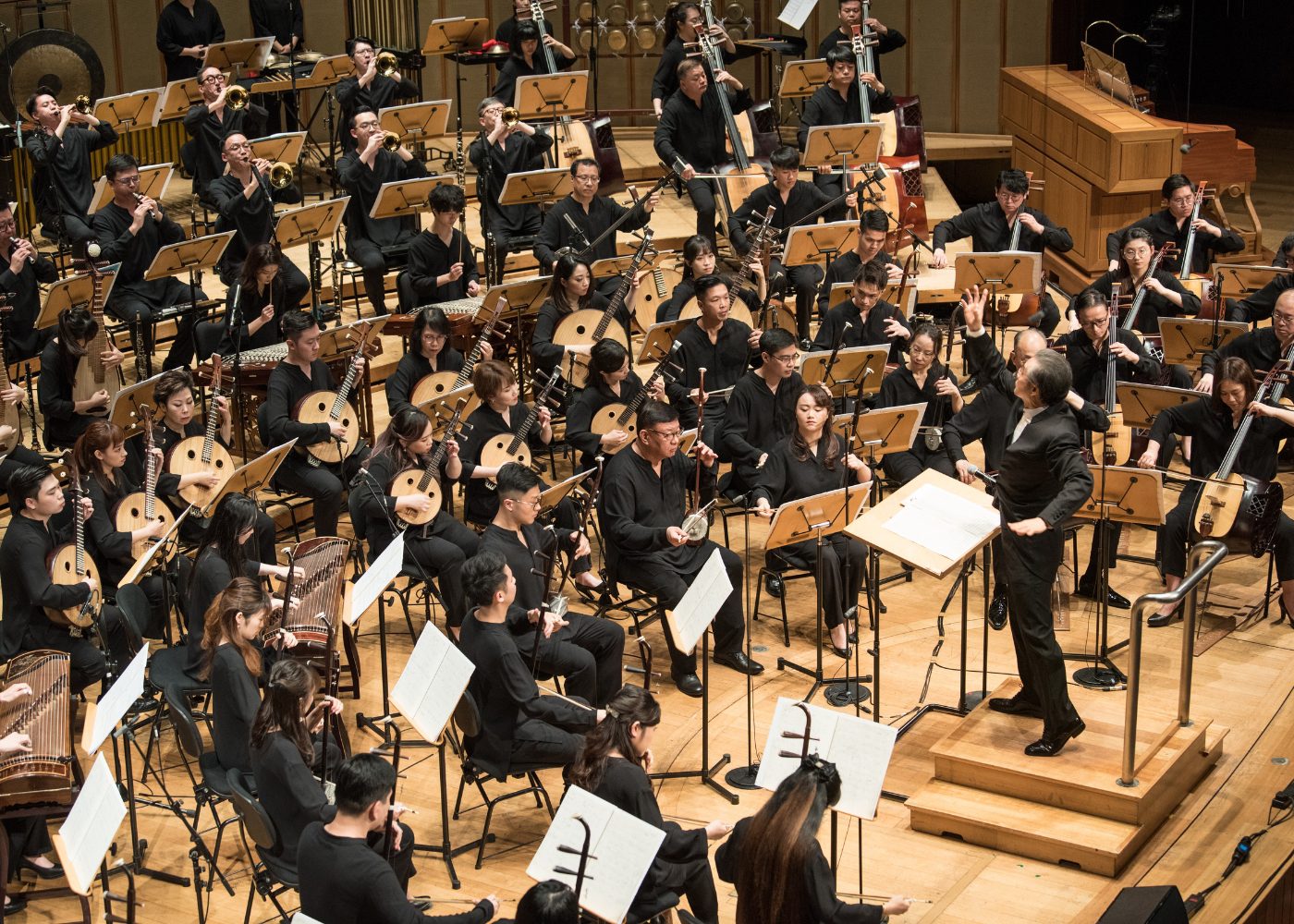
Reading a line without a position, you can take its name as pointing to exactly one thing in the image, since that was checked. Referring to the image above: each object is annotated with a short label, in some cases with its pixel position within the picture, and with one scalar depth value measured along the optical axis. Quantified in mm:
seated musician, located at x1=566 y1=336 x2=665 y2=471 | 16734
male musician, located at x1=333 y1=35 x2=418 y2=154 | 22984
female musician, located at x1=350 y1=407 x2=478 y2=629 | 14820
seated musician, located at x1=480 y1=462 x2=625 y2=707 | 13437
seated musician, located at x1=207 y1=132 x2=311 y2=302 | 19750
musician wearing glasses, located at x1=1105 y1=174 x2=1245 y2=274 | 20219
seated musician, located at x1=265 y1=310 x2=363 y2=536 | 16500
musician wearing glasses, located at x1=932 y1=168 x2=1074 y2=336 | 20469
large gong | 22594
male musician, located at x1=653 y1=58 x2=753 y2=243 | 22375
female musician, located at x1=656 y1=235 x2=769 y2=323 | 19141
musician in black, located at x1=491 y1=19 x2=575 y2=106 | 23859
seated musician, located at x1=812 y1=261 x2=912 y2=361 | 18312
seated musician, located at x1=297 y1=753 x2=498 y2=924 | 9555
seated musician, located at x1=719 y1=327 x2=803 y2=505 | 16719
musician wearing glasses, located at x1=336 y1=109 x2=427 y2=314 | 20484
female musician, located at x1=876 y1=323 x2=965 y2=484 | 16906
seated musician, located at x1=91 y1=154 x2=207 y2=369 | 18828
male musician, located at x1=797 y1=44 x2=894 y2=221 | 23156
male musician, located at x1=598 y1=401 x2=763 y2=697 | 14930
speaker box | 10086
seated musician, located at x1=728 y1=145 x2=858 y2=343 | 21187
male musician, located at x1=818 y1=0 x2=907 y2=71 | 24125
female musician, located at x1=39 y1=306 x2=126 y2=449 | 16500
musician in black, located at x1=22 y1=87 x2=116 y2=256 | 20375
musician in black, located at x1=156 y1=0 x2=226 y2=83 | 24234
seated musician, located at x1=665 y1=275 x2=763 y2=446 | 17891
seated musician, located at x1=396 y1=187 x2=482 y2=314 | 19531
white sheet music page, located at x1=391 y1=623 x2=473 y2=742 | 10984
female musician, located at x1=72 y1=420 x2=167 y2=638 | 14367
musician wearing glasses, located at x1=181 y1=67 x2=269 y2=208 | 21812
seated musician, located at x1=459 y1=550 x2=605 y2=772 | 12156
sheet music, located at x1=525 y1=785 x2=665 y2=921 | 9312
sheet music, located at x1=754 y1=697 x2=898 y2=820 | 10031
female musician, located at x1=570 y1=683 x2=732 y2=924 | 10281
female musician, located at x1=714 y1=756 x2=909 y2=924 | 9133
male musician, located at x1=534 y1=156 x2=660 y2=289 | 20328
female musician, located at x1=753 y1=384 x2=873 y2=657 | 15500
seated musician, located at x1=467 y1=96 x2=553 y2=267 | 21219
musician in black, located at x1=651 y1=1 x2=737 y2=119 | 23437
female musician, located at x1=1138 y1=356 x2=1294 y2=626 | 15477
